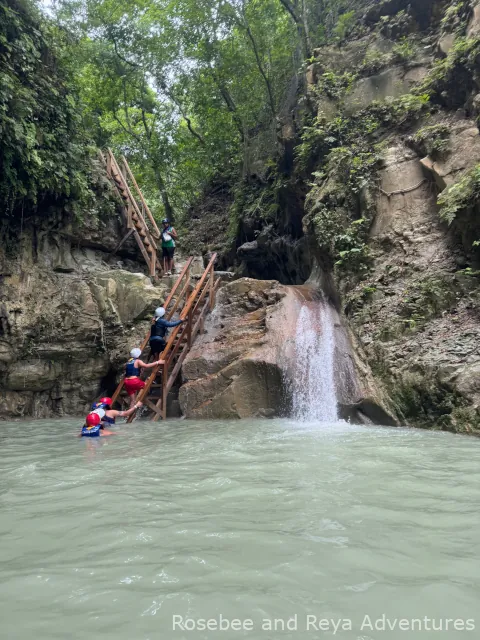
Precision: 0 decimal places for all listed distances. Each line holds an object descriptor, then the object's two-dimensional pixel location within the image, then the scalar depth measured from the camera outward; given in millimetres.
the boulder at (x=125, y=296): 12078
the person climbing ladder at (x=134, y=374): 9312
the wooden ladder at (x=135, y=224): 14461
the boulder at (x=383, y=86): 12195
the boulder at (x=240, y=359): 8891
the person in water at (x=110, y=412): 8055
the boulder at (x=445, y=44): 11148
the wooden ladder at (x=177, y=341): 9656
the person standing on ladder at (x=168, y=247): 14352
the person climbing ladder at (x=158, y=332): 10352
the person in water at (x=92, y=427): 7031
